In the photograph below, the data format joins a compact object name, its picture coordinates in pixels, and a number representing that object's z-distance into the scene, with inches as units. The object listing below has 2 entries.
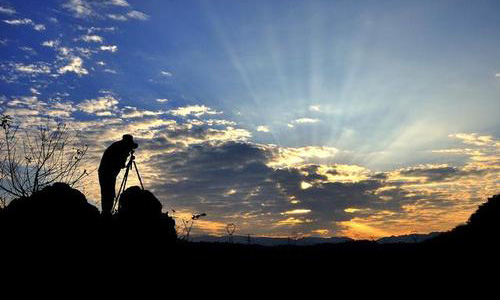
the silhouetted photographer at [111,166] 584.1
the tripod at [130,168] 634.1
